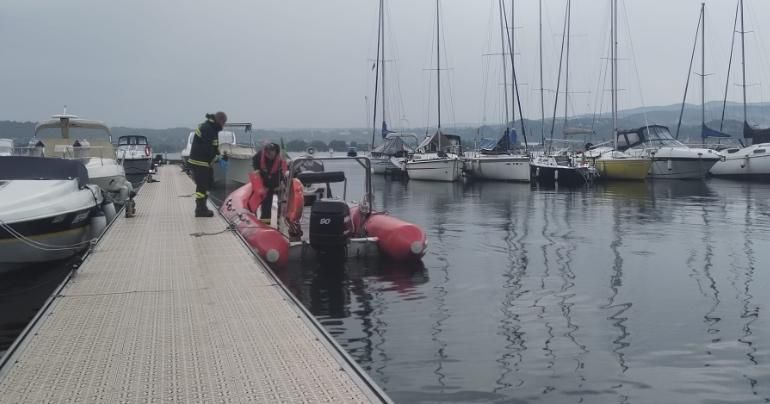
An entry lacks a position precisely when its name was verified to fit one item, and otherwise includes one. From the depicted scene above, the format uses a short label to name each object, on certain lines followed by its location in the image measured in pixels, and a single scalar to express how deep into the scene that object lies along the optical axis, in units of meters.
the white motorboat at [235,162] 28.27
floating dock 4.33
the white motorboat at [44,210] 9.52
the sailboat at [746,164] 39.34
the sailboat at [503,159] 36.74
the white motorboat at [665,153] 37.75
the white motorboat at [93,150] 16.59
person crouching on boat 12.36
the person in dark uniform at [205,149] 12.91
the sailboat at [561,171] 35.69
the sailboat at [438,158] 38.31
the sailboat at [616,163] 36.81
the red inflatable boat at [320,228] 10.82
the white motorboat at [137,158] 32.16
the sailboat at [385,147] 44.38
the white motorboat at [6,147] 15.14
